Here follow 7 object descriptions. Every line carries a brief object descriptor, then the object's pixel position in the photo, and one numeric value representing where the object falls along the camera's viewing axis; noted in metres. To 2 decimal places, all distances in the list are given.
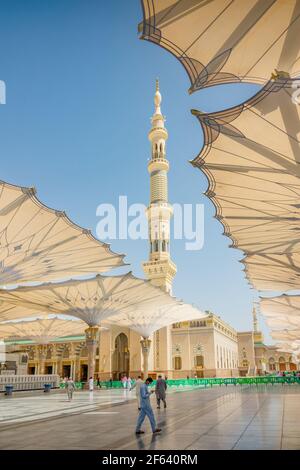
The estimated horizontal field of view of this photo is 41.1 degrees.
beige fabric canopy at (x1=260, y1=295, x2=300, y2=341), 30.94
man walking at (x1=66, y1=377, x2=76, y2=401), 20.41
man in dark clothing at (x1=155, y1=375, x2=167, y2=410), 15.25
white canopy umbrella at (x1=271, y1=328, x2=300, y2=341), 51.16
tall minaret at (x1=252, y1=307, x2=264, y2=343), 97.06
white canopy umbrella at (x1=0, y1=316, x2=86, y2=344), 48.97
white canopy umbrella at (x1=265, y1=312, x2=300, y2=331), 39.03
